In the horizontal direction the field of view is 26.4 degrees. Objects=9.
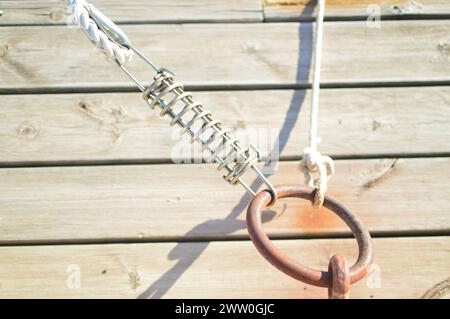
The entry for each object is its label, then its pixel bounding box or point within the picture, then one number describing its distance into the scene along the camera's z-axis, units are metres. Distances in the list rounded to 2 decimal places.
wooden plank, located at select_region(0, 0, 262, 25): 1.69
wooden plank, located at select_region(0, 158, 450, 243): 1.57
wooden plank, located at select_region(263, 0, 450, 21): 1.69
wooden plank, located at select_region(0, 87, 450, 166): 1.61
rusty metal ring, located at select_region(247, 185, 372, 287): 1.33
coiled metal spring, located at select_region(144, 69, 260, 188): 1.39
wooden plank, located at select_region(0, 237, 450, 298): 1.54
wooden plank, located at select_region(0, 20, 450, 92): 1.65
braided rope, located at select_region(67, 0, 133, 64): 1.37
